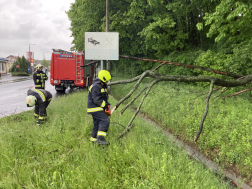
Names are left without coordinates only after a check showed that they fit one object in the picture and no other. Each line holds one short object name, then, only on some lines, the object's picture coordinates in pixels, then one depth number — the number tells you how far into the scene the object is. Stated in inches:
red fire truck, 472.4
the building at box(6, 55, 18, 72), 3440.2
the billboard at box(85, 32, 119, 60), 282.8
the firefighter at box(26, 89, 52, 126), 179.7
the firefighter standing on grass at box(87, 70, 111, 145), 133.9
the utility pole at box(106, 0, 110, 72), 424.2
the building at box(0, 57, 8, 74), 1716.3
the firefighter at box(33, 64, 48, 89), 301.0
